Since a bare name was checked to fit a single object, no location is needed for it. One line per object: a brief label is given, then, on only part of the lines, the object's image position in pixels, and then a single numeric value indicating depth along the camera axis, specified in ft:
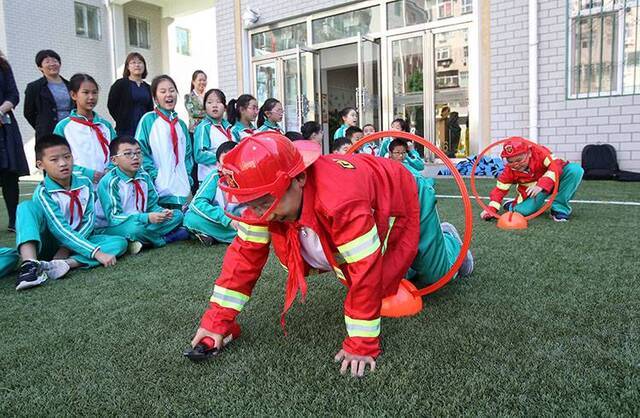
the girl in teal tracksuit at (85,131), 14.19
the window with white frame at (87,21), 49.32
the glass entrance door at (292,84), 35.83
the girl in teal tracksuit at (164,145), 15.34
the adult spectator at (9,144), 15.76
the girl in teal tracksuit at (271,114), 19.39
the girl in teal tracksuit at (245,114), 17.88
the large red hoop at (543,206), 13.93
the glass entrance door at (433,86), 29.84
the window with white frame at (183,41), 52.06
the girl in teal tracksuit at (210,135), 16.44
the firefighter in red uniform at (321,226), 4.91
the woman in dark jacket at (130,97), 16.72
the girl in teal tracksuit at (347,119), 22.95
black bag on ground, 24.57
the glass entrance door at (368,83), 32.89
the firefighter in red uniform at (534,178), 14.52
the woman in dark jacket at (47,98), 15.34
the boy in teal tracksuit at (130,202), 13.01
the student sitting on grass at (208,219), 13.46
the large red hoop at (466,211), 7.62
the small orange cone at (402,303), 7.11
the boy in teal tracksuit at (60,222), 10.92
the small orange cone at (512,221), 13.76
